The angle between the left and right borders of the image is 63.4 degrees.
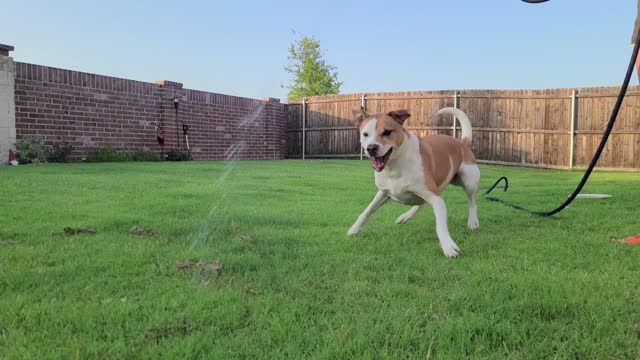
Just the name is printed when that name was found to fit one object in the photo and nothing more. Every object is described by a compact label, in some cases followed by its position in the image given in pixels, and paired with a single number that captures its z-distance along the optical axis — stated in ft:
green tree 102.58
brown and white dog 11.55
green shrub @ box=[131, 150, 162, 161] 44.60
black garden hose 11.31
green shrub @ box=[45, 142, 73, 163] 37.70
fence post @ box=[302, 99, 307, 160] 65.51
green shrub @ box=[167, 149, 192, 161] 48.57
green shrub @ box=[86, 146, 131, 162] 41.24
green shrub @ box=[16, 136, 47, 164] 35.55
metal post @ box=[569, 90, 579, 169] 48.78
